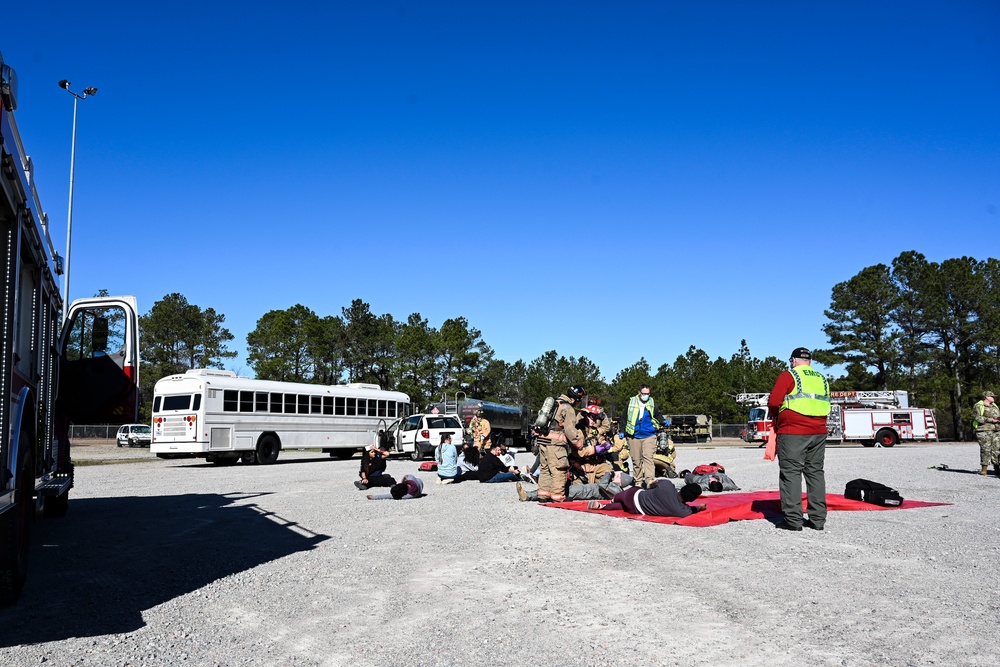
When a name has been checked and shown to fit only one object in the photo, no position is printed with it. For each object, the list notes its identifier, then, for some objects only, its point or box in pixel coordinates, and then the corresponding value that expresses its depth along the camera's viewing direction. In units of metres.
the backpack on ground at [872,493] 10.91
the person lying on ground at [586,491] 11.84
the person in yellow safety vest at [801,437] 8.94
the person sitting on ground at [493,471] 16.58
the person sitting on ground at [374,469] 14.37
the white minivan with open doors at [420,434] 27.73
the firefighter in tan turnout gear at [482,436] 19.22
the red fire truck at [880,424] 40.09
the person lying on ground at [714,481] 13.16
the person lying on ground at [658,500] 9.90
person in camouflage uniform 16.25
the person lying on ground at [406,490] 12.95
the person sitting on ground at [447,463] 16.34
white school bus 22.81
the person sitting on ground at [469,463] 17.08
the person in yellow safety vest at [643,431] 13.20
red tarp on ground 9.67
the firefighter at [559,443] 11.62
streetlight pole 31.55
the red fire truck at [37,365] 5.03
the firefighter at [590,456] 12.37
